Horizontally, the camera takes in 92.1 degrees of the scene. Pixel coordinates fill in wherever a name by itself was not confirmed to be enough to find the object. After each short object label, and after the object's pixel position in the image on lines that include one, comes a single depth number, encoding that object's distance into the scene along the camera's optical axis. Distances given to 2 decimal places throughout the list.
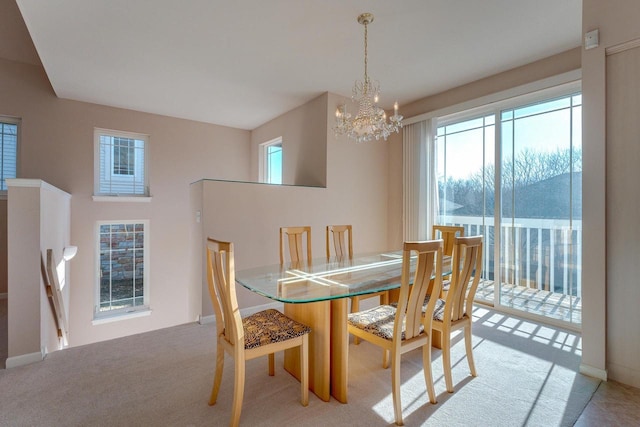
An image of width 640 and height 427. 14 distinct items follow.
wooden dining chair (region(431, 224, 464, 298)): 3.15
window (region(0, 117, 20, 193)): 4.01
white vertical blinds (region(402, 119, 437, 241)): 4.17
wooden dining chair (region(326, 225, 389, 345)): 3.27
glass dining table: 1.87
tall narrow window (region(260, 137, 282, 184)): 5.51
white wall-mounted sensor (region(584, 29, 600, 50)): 2.15
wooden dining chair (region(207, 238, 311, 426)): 1.65
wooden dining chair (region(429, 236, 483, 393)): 2.01
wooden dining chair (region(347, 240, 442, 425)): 1.75
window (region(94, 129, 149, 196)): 4.61
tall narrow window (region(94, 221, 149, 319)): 4.58
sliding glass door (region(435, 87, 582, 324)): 3.09
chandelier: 2.54
